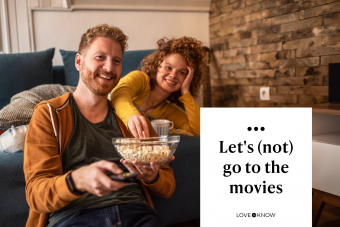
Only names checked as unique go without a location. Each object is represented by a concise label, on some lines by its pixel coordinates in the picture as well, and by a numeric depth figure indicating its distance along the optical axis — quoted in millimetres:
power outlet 2279
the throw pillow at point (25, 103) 1390
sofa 1219
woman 1817
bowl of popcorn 826
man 795
